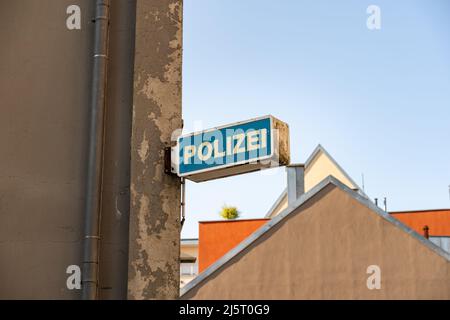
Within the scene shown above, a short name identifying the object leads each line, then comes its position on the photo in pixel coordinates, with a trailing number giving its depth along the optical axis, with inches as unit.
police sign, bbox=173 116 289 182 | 205.5
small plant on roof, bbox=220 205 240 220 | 1733.5
